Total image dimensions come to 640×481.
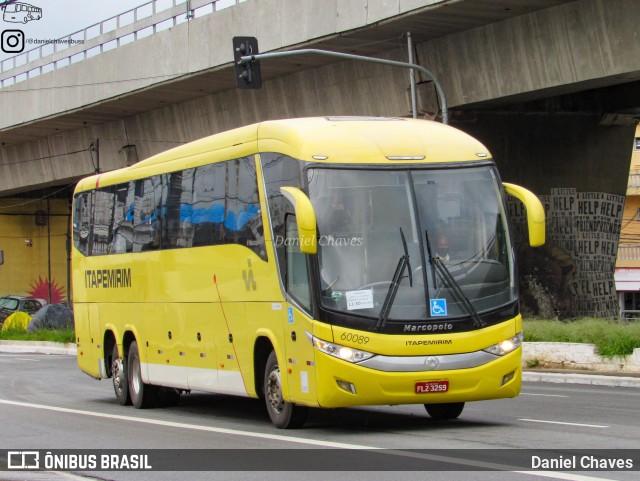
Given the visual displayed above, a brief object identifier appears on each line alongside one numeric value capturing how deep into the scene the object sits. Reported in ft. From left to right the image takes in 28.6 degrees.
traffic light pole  88.48
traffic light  88.63
